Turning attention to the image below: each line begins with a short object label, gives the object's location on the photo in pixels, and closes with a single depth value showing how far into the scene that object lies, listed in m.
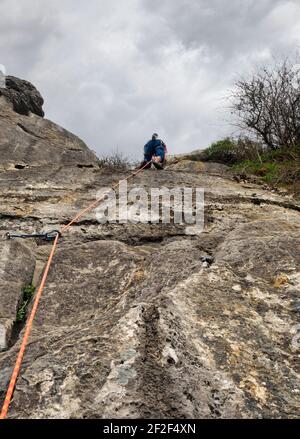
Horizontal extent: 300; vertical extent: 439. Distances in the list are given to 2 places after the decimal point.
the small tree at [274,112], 13.51
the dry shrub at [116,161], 18.59
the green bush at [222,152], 15.65
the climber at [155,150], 12.12
